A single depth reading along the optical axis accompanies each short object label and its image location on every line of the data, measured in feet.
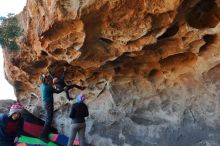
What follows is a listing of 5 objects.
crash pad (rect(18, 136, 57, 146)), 13.10
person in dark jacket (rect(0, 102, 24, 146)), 9.77
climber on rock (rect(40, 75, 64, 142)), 12.86
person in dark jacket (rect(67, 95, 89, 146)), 11.78
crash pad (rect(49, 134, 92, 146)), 13.66
